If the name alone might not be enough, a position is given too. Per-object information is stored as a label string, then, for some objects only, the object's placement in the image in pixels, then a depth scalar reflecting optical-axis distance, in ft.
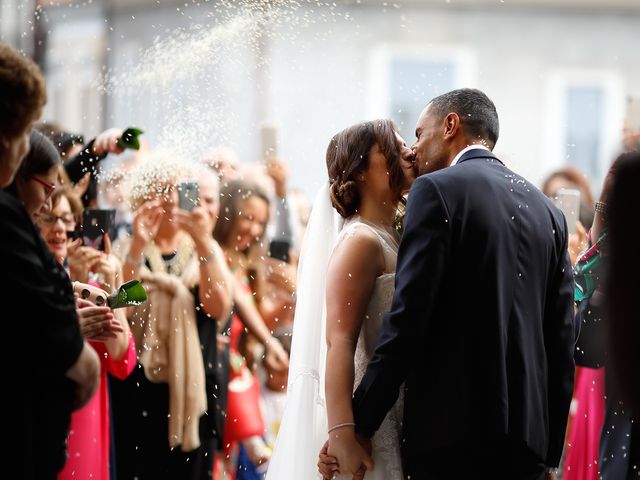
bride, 17.98
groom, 16.78
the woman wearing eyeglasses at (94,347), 21.79
